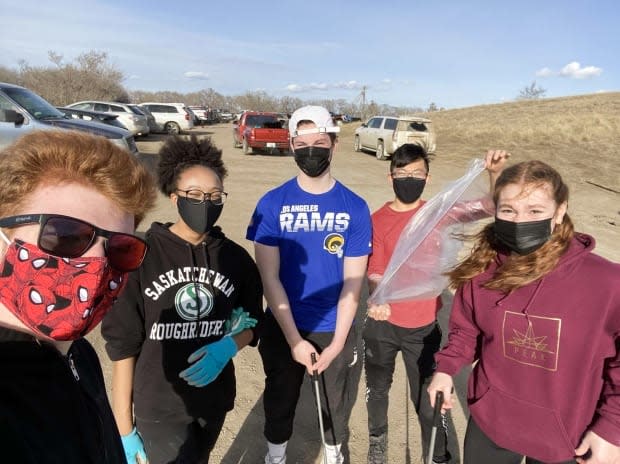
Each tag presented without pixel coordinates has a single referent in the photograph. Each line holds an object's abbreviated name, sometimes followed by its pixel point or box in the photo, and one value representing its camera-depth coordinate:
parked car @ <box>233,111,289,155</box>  17.52
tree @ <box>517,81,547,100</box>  60.94
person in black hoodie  1.81
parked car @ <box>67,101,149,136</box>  19.08
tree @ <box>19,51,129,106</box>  31.42
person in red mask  0.85
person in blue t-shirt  2.30
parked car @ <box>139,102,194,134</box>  25.33
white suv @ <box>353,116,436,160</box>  15.66
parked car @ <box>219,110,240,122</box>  51.83
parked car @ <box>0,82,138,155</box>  7.52
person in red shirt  2.59
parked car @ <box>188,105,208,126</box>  38.23
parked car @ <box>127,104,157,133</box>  20.69
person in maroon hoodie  1.62
